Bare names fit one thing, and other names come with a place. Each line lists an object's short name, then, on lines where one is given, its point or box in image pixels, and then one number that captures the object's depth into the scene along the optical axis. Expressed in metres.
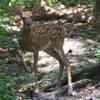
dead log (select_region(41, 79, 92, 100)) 12.88
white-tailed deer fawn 14.43
